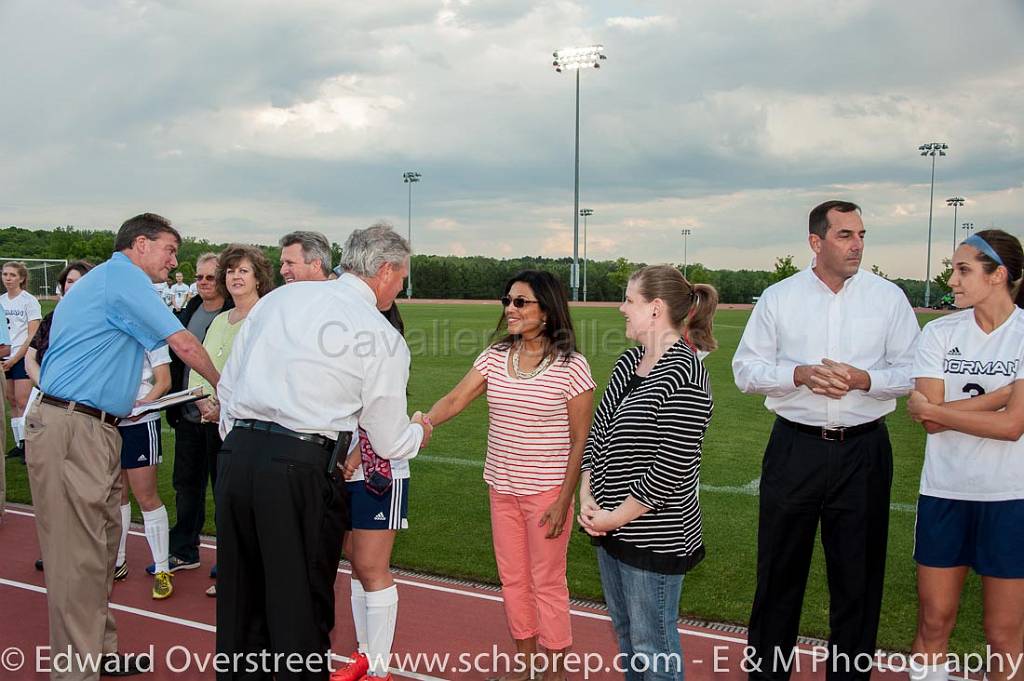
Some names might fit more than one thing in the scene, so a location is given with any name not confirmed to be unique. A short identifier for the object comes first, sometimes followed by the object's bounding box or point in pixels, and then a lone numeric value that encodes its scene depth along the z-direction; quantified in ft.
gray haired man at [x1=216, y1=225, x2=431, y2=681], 9.63
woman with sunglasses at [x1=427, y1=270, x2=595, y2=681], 12.43
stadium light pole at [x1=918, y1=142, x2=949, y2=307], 222.42
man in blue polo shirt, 12.21
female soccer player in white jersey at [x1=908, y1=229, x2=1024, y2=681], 10.85
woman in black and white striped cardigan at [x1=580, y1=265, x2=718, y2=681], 9.53
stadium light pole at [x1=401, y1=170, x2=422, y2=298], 245.45
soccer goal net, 169.89
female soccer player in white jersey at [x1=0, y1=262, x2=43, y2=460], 28.91
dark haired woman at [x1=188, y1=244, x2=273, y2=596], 16.44
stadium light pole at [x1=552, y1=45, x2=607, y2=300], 165.17
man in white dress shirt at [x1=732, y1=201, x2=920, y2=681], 12.00
